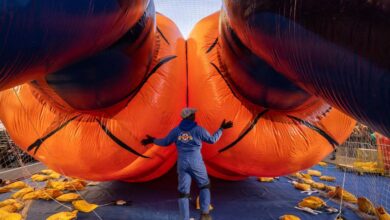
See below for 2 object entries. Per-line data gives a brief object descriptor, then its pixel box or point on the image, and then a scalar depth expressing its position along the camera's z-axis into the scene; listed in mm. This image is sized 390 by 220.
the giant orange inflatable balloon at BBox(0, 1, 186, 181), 2023
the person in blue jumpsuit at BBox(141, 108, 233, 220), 2223
